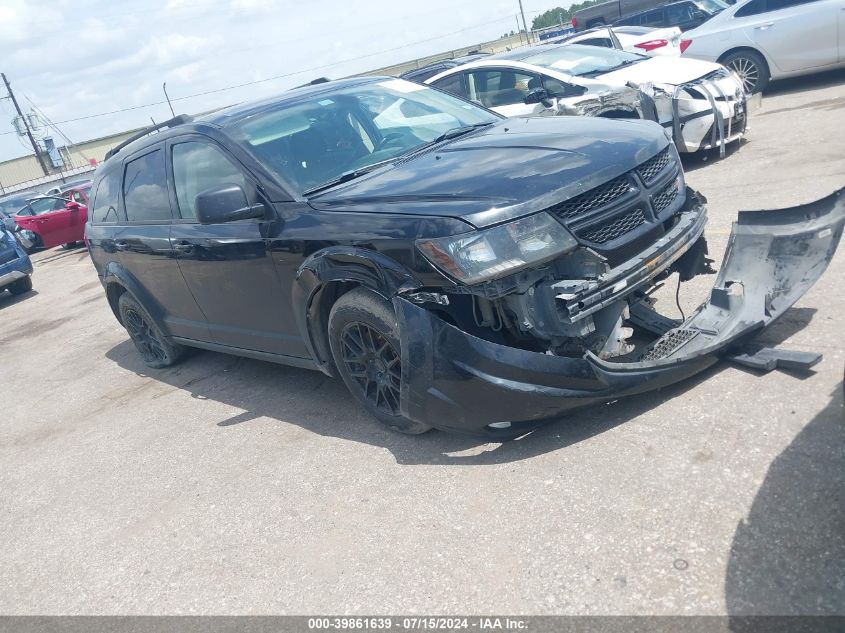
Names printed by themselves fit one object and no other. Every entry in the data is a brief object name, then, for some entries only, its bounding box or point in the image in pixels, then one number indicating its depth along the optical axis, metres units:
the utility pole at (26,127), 51.16
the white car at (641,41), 14.11
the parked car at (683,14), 17.61
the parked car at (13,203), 20.95
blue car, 12.81
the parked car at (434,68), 11.36
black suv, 3.39
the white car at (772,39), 10.90
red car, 17.84
